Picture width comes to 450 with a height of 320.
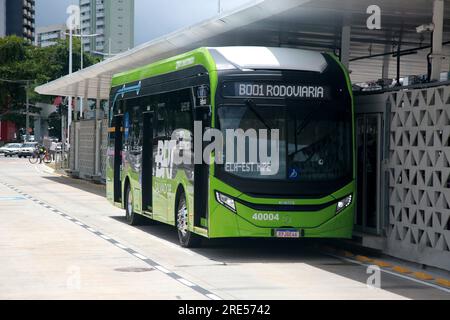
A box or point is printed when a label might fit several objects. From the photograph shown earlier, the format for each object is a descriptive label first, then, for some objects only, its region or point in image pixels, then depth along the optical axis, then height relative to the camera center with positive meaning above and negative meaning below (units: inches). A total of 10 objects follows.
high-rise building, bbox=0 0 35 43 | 6955.2 +766.1
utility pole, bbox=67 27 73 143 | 2463.1 +38.0
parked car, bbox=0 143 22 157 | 3535.9 -115.7
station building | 524.4 +7.7
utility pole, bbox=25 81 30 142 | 4240.9 +44.3
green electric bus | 558.6 -14.3
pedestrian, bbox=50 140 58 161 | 2752.0 -86.0
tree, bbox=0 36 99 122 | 4284.0 +239.4
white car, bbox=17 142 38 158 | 3503.9 -120.5
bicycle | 2795.8 -116.7
